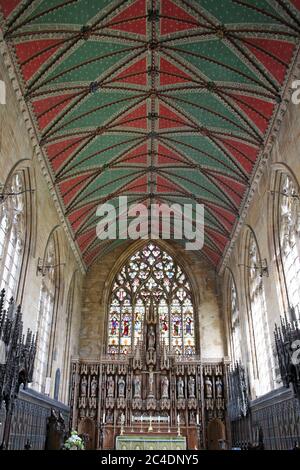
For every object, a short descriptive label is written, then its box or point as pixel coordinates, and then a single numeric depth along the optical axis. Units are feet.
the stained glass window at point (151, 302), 74.28
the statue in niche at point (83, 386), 67.82
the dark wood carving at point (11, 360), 34.96
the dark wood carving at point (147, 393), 64.69
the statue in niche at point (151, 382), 67.41
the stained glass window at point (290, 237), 41.98
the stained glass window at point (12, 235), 41.52
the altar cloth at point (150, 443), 52.49
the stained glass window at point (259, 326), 50.58
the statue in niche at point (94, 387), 68.10
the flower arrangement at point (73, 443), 43.13
